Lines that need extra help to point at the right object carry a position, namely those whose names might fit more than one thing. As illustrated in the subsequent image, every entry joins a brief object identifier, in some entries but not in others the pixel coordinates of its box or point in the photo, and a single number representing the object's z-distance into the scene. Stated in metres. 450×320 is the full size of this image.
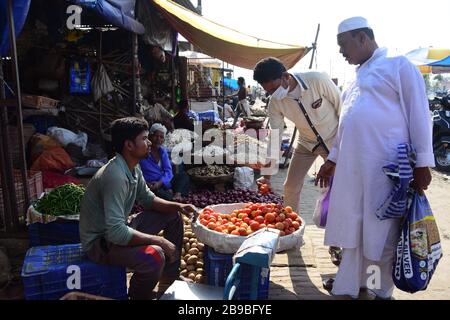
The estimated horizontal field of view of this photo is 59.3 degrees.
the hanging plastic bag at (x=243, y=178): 6.34
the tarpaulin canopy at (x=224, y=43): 7.32
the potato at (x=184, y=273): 3.45
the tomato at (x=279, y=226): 3.10
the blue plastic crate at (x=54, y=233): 3.42
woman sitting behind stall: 4.85
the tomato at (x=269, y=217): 3.24
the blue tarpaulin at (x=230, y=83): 28.67
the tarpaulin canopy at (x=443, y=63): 13.38
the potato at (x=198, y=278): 3.33
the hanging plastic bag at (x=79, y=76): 7.33
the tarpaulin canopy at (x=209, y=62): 21.35
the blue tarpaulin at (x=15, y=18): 3.61
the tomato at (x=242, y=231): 2.96
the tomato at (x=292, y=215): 3.35
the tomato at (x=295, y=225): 3.22
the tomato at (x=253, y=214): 3.37
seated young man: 2.50
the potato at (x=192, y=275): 3.37
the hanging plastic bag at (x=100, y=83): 7.45
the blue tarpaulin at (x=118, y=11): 5.31
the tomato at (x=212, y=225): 3.08
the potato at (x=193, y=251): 3.58
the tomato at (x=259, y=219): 3.26
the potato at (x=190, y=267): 3.46
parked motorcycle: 8.57
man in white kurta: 2.54
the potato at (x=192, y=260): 3.49
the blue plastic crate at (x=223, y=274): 2.71
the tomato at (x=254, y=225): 3.10
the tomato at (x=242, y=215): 3.40
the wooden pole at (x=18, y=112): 3.47
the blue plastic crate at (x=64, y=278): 2.54
